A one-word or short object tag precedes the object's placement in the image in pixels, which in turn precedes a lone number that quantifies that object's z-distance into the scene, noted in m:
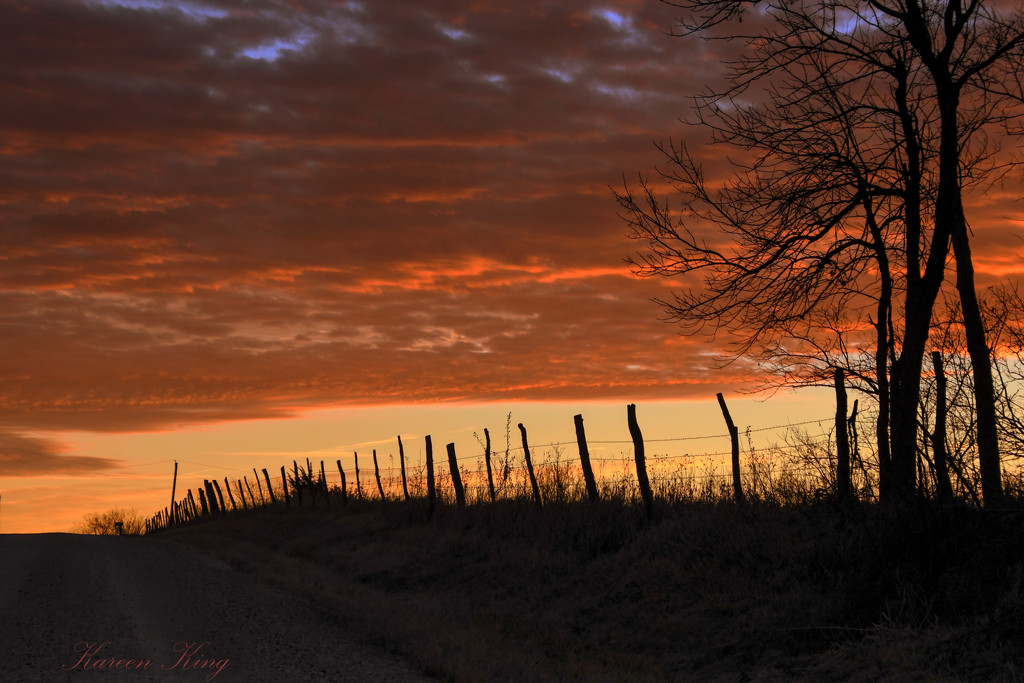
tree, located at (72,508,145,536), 88.81
